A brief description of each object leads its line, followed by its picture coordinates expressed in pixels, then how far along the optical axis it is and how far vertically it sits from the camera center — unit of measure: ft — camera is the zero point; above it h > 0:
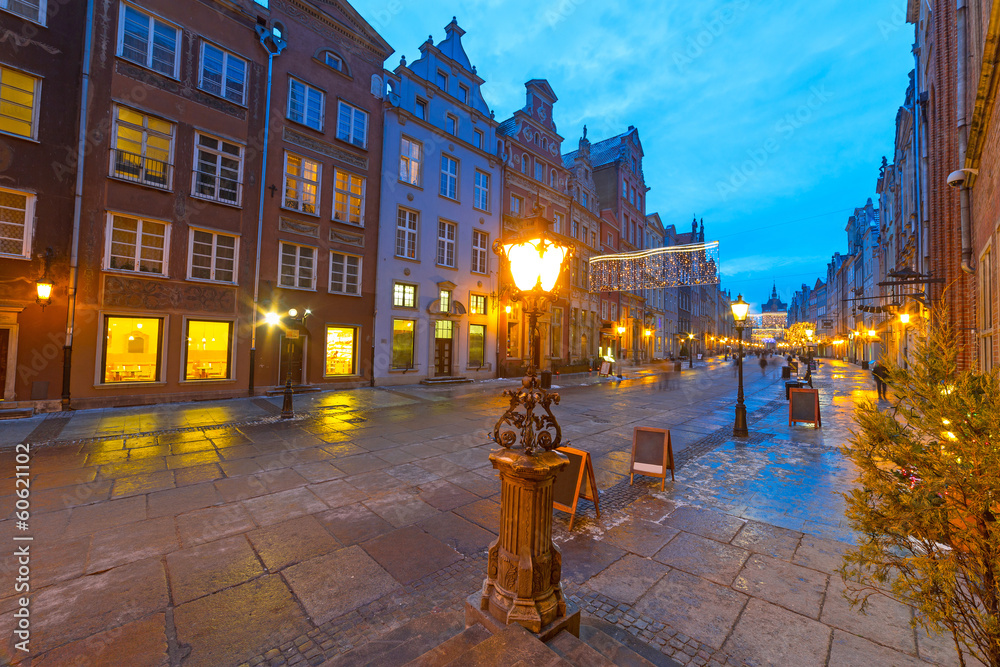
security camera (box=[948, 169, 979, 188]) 25.49 +11.98
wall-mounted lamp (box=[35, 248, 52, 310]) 34.88 +3.53
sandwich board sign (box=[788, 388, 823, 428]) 36.06 -4.69
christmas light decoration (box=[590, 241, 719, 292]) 68.80 +16.59
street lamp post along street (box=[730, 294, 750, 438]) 32.19 -5.22
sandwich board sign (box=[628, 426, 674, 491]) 20.61 -5.43
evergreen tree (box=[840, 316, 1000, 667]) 6.40 -2.15
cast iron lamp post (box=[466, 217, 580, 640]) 8.85 -4.51
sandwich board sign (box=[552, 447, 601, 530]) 16.61 -5.80
